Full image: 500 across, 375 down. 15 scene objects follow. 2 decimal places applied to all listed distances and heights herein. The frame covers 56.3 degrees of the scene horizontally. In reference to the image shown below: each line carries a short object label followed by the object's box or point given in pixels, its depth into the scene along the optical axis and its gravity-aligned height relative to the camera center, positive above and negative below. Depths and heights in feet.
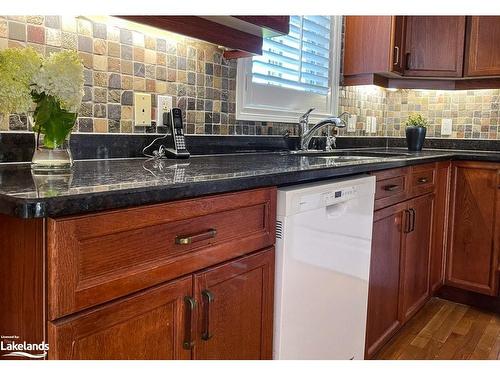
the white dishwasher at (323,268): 4.16 -1.26
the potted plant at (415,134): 9.85 +0.24
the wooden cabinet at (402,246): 6.23 -1.53
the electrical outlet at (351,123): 9.77 +0.42
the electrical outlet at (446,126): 10.78 +0.47
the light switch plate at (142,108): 5.30 +0.33
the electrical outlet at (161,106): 5.56 +0.38
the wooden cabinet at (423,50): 9.39 +1.98
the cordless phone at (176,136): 5.39 +0.03
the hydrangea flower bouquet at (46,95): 3.25 +0.28
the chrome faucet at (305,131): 7.80 +0.18
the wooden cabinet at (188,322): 2.66 -1.22
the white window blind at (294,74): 7.05 +1.13
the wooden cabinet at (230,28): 4.92 +1.28
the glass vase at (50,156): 3.59 -0.16
